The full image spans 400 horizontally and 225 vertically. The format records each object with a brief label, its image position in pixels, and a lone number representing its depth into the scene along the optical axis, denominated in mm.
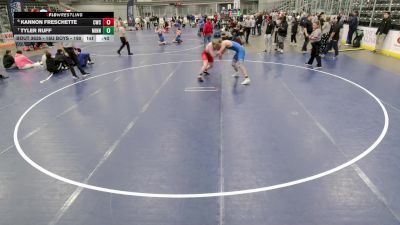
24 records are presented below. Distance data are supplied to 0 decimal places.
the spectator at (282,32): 15497
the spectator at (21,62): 13984
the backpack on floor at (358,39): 17267
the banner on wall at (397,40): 14297
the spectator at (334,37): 14215
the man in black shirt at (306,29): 16095
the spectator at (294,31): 18425
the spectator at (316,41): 12250
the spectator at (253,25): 24028
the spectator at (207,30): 18922
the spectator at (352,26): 16625
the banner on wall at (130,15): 31928
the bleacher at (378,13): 17828
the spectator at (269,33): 15945
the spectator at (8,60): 13906
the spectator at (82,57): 14125
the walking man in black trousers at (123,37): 16330
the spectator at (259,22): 25848
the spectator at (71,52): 12320
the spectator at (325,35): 15231
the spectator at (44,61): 13932
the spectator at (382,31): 14133
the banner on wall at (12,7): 17391
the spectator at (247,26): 20547
